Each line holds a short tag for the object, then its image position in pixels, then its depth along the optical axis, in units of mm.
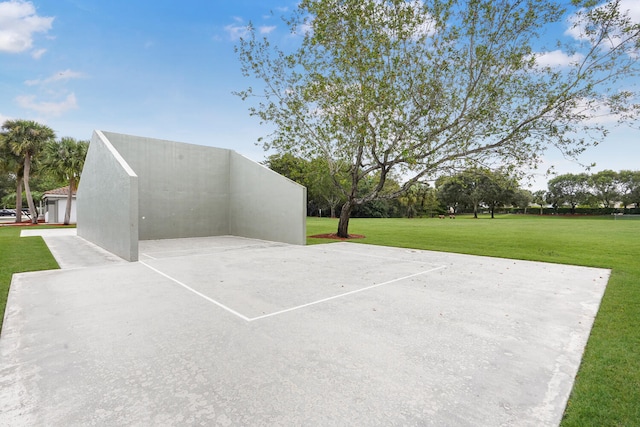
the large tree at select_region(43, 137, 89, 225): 22641
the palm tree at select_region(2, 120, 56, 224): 23391
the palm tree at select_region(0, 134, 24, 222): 23584
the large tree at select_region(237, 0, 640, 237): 10570
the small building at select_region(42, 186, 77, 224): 26766
